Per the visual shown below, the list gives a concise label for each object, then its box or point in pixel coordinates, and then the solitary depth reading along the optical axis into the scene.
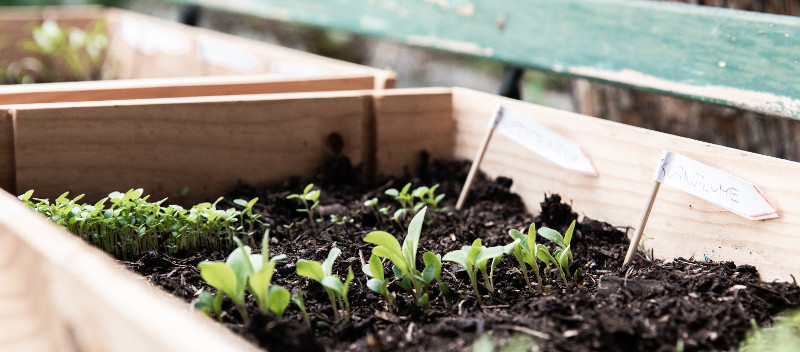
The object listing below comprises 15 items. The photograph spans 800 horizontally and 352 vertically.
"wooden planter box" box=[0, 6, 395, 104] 0.78
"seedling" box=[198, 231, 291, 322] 0.59
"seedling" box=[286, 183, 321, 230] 0.73
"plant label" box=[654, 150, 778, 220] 0.66
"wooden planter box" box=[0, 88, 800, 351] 0.55
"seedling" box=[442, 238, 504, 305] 0.63
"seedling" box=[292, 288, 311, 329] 0.61
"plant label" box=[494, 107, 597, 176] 0.75
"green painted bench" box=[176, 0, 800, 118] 0.73
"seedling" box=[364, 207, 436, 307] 0.63
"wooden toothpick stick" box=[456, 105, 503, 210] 0.78
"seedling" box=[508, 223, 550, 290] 0.65
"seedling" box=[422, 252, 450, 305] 0.64
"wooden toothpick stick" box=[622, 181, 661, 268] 0.67
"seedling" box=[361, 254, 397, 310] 0.63
